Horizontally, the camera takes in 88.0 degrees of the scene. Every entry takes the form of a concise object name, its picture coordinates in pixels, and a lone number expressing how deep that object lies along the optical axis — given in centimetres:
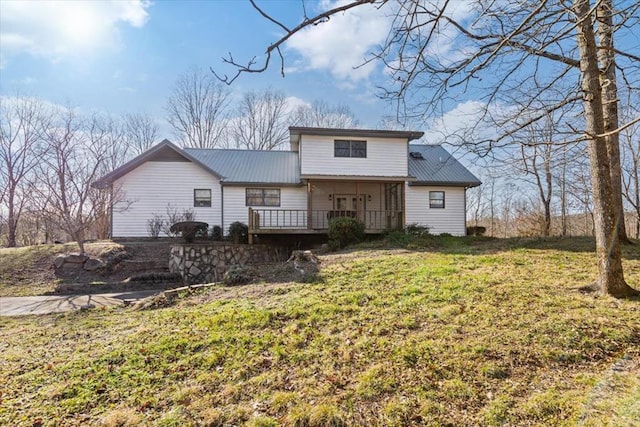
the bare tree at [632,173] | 1503
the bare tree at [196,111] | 2855
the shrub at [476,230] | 1720
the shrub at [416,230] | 1400
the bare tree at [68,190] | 1165
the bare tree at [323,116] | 2844
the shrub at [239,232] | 1388
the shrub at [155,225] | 1534
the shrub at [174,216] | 1533
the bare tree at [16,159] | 1783
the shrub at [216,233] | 1526
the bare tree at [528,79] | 408
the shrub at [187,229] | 1267
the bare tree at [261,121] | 2922
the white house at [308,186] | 1491
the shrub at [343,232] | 1233
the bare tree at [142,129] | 2597
